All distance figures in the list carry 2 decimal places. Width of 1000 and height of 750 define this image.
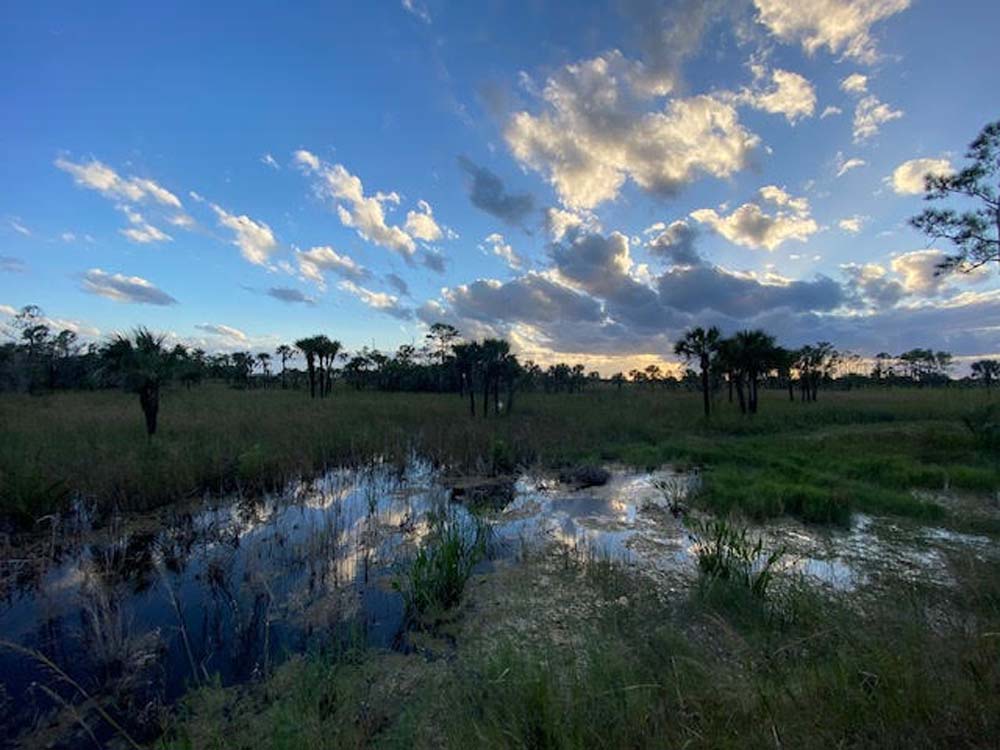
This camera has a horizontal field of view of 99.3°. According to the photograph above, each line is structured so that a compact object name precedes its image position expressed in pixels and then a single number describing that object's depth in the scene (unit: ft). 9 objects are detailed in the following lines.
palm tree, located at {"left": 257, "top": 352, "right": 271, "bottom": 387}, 232.94
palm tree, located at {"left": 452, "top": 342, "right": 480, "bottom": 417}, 105.91
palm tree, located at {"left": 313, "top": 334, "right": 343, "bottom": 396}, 150.92
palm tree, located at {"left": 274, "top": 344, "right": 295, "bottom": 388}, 220.23
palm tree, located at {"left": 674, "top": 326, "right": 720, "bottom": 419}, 101.19
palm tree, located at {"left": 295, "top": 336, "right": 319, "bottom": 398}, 150.51
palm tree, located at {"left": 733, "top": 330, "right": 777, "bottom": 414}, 108.17
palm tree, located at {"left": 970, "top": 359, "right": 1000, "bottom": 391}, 212.23
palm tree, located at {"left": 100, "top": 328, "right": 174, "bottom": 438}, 51.01
